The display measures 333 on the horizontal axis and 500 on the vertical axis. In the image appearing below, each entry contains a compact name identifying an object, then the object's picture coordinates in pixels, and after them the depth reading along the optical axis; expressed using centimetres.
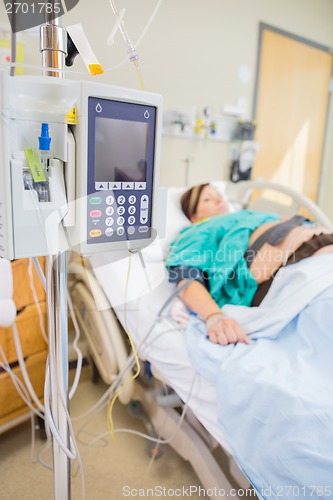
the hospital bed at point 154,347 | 94
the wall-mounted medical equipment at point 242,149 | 245
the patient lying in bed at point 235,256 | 129
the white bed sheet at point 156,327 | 90
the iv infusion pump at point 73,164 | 54
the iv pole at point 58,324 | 61
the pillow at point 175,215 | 162
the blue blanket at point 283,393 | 74
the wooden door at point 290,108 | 260
